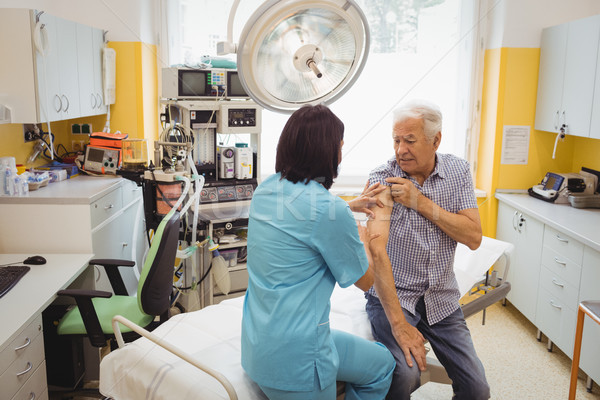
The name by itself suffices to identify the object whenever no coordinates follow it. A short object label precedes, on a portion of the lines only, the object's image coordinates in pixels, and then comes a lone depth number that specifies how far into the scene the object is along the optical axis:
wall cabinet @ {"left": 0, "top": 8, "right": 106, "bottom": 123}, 2.50
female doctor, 1.42
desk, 1.76
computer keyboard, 2.06
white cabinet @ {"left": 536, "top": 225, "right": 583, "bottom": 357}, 2.81
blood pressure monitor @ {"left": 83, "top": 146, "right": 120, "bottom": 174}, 3.31
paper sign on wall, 3.73
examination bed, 1.54
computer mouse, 2.41
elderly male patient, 1.81
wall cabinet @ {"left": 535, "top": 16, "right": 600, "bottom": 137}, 3.07
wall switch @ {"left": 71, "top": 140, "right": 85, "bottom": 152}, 3.61
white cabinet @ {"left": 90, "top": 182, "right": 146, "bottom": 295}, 2.79
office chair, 2.20
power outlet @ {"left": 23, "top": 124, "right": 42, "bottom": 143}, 3.06
